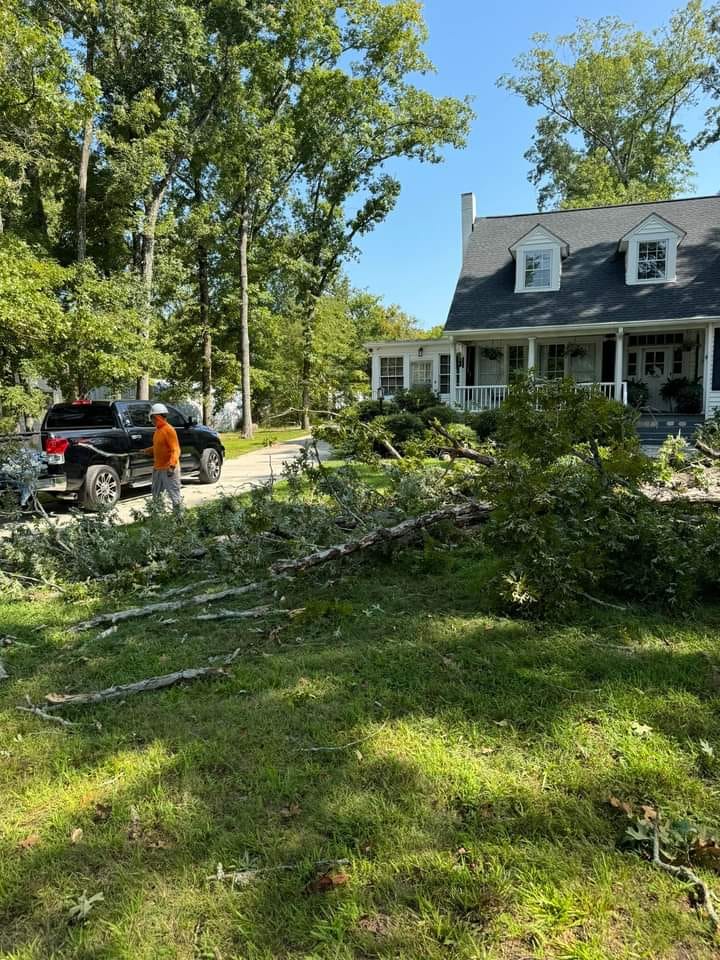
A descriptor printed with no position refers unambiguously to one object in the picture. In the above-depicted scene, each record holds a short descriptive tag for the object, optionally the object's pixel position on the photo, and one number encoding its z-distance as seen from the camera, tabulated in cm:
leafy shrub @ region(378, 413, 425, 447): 1584
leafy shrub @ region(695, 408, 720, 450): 788
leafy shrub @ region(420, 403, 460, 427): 1677
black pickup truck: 929
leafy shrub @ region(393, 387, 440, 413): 1956
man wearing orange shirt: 820
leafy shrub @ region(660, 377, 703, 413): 1888
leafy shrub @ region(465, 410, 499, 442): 1586
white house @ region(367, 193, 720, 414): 1864
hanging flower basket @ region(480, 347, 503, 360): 2072
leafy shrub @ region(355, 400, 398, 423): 1866
